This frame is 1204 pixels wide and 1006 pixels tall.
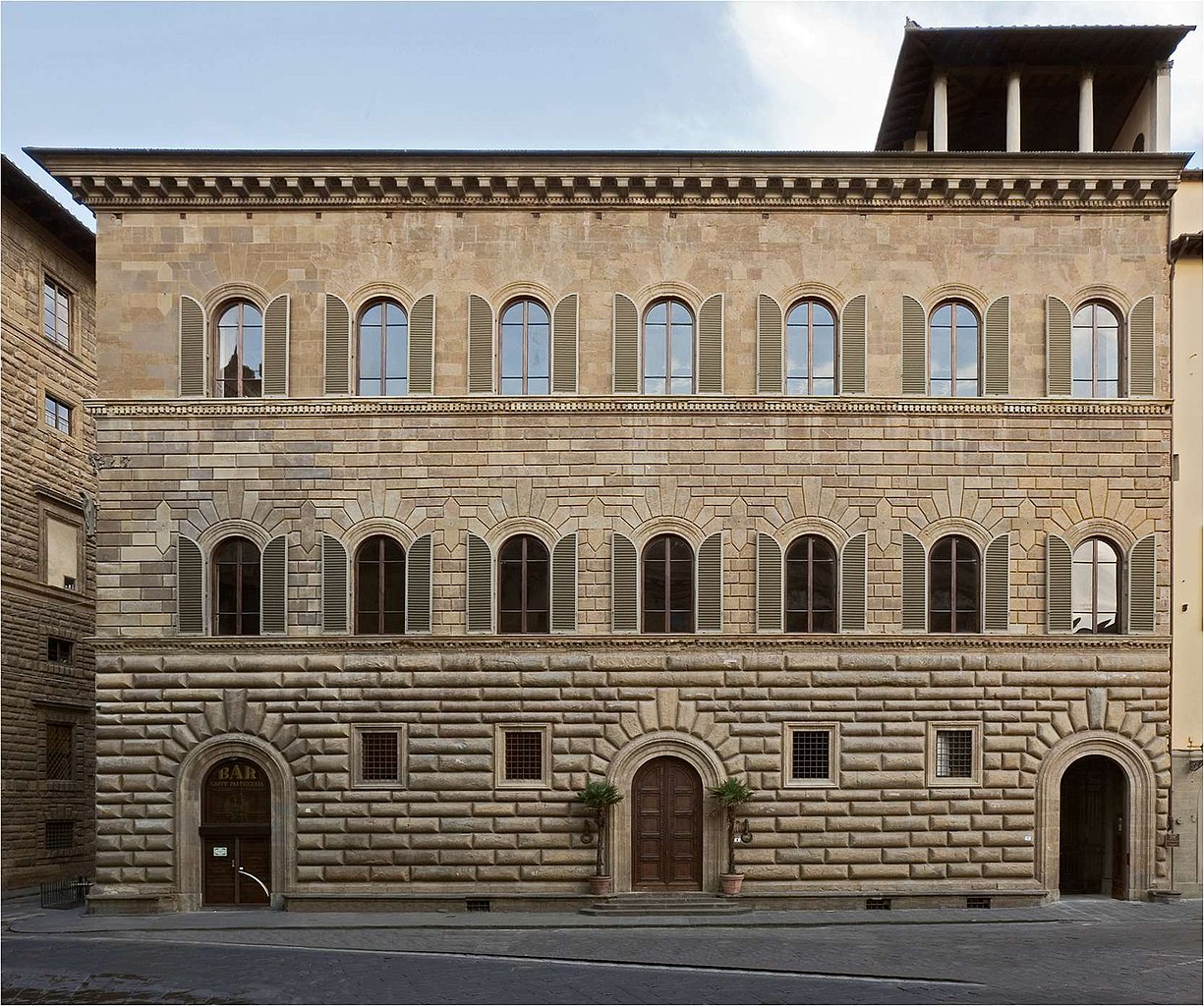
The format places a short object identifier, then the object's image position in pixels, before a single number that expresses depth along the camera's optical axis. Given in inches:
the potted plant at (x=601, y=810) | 831.7
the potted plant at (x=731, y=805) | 834.2
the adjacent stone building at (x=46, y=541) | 1028.5
